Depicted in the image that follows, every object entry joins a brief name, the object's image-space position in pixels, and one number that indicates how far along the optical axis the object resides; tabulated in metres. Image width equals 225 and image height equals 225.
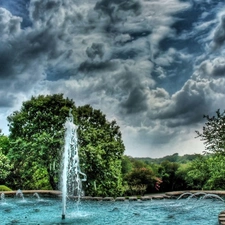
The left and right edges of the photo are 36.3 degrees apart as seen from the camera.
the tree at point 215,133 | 24.05
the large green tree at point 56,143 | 22.98
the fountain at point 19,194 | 20.55
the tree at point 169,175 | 41.83
